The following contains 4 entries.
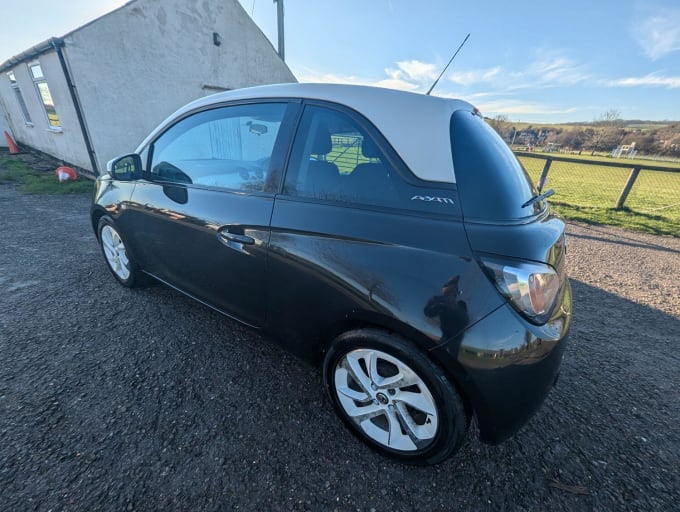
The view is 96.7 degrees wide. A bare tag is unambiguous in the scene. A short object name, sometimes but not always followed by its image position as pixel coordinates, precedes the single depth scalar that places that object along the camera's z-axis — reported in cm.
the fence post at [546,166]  665
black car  126
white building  730
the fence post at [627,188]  649
